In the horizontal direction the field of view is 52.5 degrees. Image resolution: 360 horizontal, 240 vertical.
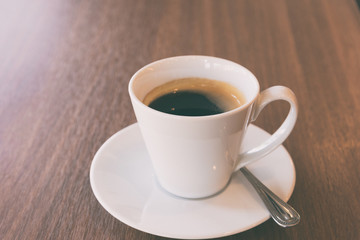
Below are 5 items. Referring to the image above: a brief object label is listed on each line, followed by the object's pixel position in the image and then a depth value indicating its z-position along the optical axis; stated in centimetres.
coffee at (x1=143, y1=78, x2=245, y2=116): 56
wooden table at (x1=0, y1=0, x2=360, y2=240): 52
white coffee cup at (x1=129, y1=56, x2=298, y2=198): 45
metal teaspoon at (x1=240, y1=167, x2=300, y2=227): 45
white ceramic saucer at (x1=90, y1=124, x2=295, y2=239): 46
